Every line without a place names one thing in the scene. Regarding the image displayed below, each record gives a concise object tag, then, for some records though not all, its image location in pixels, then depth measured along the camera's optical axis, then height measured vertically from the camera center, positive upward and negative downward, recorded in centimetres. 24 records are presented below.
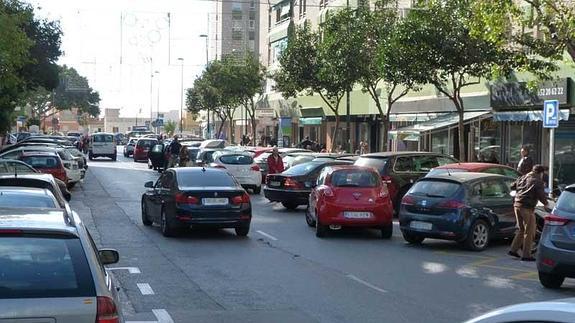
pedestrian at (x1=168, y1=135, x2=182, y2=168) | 3450 -112
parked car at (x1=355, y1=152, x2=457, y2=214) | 2067 -101
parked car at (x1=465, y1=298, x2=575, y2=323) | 307 -71
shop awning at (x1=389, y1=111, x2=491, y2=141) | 3106 +13
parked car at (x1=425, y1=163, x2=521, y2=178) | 1920 -96
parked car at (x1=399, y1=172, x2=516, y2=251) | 1460 -150
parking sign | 1853 +36
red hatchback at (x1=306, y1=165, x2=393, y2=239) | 1620 -150
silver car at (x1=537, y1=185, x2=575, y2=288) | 1055 -151
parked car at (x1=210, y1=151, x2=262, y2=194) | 2745 -144
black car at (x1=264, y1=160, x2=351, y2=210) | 2217 -163
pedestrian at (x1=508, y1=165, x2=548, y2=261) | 1329 -122
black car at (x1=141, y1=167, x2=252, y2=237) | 1562 -151
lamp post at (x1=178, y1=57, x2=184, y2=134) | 8565 +284
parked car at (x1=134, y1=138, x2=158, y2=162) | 5112 -151
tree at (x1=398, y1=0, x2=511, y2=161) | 2569 +273
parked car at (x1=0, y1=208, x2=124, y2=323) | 455 -91
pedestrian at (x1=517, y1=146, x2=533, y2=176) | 1652 -69
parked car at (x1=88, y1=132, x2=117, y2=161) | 5441 -141
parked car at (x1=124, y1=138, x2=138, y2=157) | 6170 -179
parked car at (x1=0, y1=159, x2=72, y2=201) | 1950 -114
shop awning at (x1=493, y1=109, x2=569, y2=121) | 2549 +47
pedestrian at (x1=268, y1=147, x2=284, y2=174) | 2583 -121
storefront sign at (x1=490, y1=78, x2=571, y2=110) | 2553 +118
